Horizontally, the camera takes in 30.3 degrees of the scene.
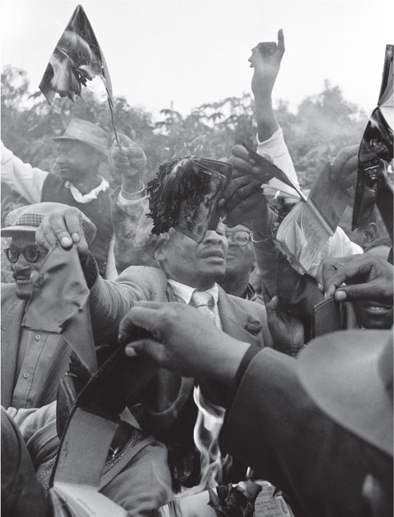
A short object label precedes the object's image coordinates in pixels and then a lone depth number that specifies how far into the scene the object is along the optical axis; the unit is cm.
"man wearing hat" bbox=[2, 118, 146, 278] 325
